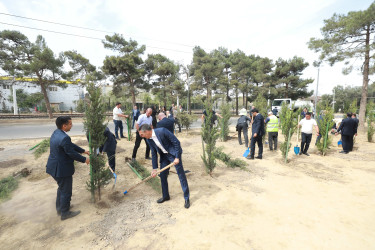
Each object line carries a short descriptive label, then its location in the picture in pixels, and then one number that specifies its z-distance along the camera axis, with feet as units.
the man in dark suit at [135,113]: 29.73
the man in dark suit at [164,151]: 10.92
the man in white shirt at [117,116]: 27.68
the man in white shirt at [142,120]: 19.53
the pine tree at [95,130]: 11.43
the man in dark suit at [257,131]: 20.42
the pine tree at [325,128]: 23.38
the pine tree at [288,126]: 20.60
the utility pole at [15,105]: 79.97
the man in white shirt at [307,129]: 21.98
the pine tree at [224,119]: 31.99
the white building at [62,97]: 130.93
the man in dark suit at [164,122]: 17.66
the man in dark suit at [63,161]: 9.81
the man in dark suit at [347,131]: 23.75
